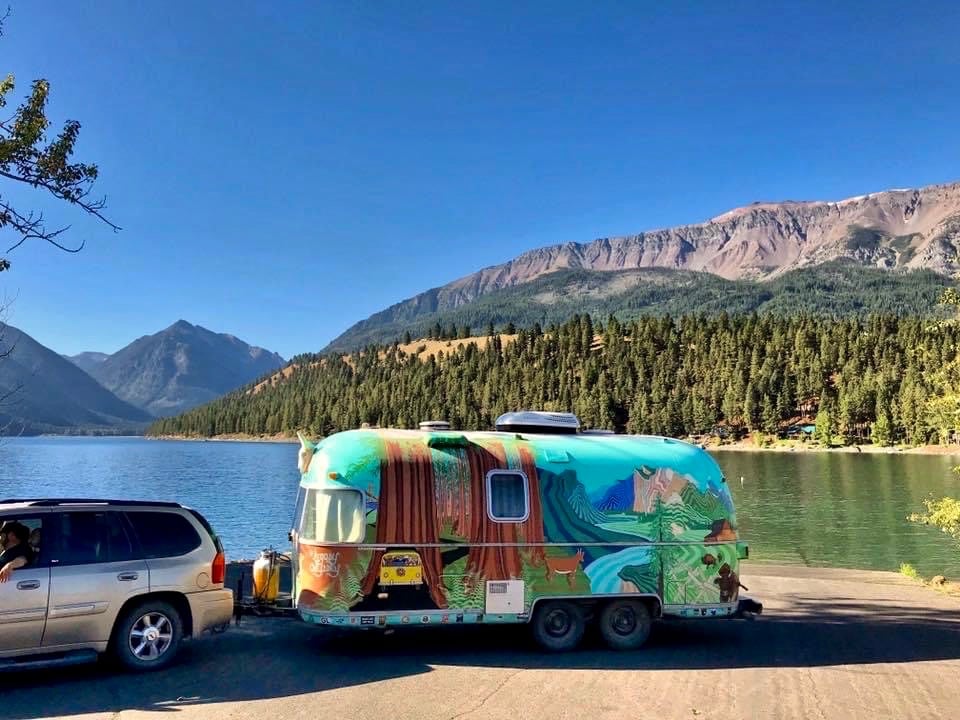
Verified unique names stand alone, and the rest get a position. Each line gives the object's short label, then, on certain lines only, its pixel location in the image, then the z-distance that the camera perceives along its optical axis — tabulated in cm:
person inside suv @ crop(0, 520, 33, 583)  966
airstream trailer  1161
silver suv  977
